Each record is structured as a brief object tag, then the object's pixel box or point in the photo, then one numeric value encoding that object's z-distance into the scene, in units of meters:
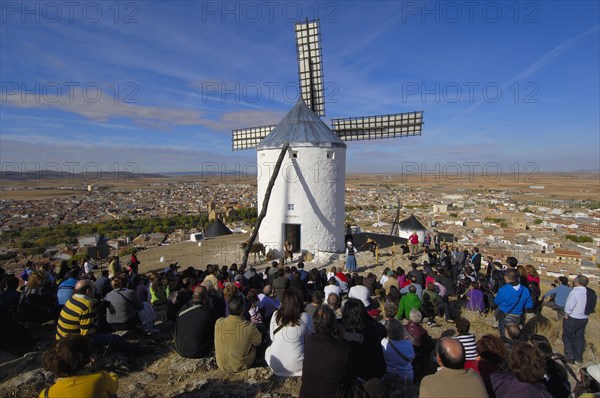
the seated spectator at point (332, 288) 7.21
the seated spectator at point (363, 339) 3.95
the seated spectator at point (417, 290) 7.41
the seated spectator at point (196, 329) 5.03
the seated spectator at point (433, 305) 7.29
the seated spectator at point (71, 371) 2.99
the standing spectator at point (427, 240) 16.80
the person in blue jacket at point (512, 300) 6.13
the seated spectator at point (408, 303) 6.57
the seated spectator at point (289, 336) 4.45
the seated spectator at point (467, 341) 4.12
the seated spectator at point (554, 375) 3.66
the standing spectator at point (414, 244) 15.32
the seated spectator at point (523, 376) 3.15
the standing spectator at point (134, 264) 11.01
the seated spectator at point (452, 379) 3.00
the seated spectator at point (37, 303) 5.94
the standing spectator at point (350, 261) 12.21
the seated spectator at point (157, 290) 8.05
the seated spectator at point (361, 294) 6.93
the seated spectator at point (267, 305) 6.02
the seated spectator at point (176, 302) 6.57
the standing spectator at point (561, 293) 7.48
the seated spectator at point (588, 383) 3.66
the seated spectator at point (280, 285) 7.58
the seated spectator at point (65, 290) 6.29
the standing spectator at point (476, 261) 10.87
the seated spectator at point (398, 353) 4.54
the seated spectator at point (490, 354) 3.97
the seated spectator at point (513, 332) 4.43
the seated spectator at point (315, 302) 5.67
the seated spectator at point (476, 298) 7.96
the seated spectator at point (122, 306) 5.59
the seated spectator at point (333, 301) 5.38
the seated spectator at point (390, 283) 8.24
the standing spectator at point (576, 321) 5.83
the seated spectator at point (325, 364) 3.52
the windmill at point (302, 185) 14.55
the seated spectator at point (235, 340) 4.66
